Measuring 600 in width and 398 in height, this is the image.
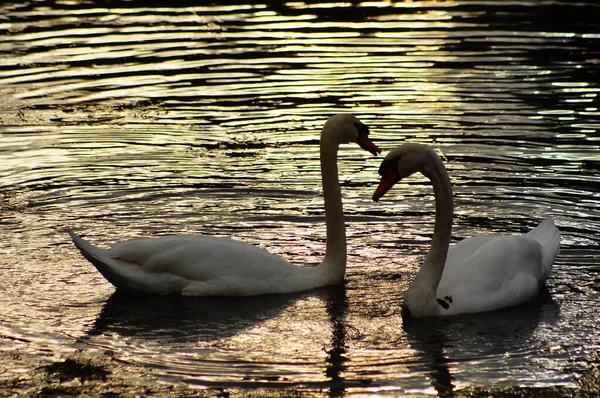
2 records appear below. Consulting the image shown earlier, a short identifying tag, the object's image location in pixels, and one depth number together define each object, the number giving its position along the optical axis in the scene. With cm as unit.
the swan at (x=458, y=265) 1697
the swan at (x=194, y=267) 1827
